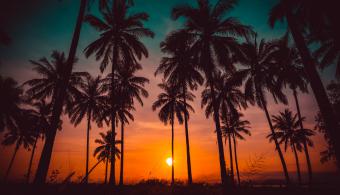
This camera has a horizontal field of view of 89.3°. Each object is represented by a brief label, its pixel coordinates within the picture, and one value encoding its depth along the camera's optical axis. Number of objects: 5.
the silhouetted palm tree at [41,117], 26.23
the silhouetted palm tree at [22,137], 26.08
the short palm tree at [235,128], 31.67
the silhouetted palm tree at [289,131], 29.59
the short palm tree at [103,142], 34.28
